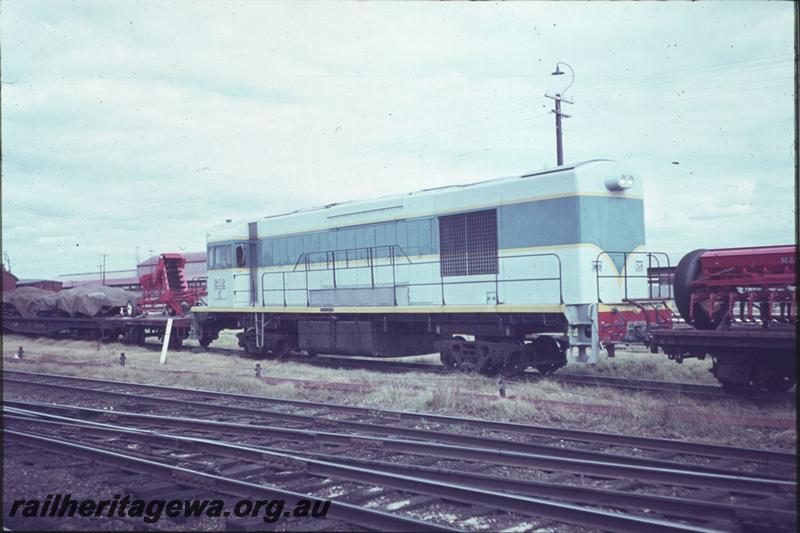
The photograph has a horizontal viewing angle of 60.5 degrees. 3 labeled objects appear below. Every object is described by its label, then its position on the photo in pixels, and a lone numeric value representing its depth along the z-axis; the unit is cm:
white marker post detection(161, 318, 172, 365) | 1881
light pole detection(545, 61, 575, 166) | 2245
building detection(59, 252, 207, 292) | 6556
